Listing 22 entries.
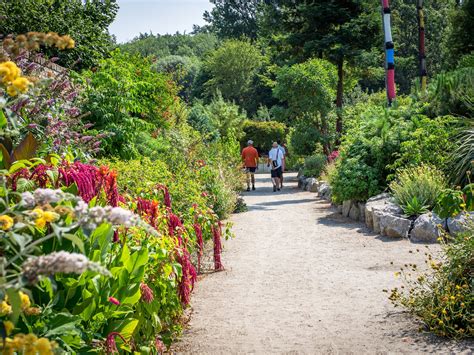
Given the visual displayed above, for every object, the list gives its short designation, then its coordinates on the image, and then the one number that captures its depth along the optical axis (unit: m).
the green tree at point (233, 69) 53.44
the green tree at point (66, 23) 13.33
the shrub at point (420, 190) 10.20
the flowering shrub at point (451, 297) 4.88
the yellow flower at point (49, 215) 1.94
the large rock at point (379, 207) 10.54
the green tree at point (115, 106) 10.41
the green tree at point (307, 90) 22.16
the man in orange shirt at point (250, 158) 20.59
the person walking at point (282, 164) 20.28
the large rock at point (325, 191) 16.86
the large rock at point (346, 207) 13.08
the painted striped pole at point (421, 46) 22.91
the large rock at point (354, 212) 12.66
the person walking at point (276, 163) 19.95
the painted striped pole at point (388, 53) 16.64
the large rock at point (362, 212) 12.37
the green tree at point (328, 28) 22.75
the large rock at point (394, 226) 9.88
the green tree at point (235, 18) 68.19
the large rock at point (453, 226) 8.49
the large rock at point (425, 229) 9.34
